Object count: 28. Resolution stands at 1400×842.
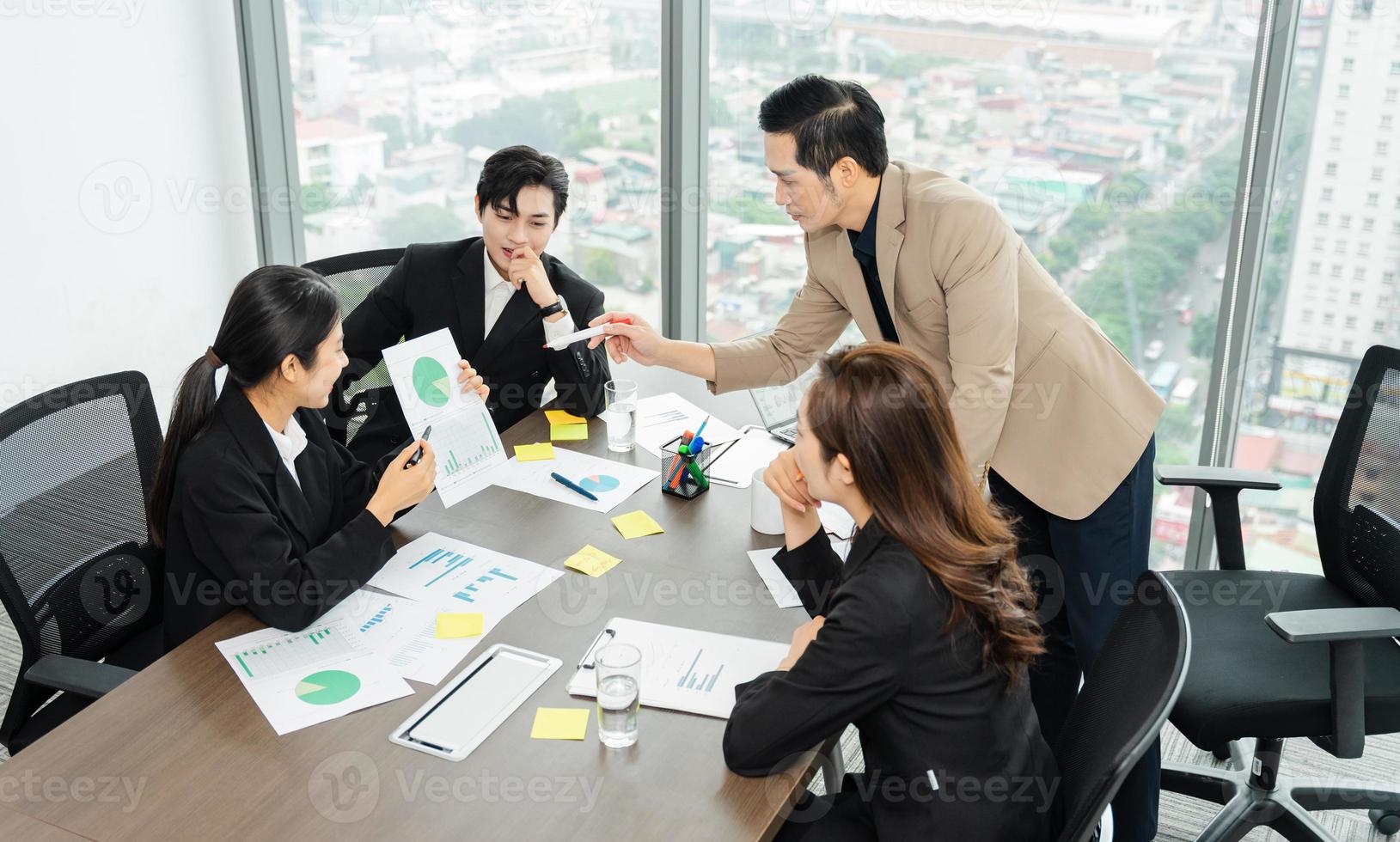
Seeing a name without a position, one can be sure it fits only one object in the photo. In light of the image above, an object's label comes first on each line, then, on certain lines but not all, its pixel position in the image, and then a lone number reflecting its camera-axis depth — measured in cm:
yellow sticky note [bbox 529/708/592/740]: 169
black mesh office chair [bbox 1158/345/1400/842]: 210
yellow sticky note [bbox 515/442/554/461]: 263
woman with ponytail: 198
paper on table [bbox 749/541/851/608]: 206
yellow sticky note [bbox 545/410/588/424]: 284
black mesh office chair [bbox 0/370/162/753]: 204
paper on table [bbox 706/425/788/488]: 255
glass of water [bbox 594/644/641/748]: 167
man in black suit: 290
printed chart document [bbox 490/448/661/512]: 244
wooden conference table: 151
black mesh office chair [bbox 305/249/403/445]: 304
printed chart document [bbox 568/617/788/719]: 177
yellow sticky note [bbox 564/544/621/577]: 214
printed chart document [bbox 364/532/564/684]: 187
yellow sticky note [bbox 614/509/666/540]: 229
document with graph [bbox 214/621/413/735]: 173
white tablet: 167
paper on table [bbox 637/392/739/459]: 275
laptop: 278
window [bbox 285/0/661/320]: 398
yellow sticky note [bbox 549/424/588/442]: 275
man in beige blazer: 220
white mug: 228
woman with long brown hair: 158
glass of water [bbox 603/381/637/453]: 268
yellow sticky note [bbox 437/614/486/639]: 193
